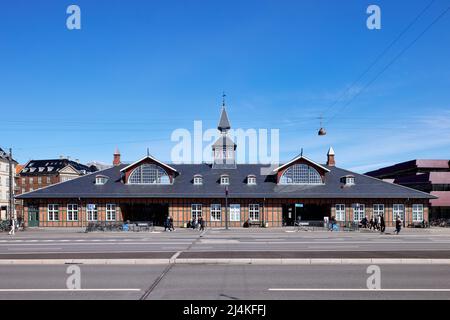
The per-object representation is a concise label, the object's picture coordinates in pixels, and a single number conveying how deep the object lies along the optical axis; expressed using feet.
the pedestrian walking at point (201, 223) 129.35
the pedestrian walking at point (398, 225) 113.58
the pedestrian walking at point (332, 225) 135.36
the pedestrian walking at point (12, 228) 118.73
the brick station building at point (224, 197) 146.30
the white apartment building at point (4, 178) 272.31
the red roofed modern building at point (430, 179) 179.09
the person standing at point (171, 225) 131.44
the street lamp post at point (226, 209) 132.44
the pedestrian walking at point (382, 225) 121.80
